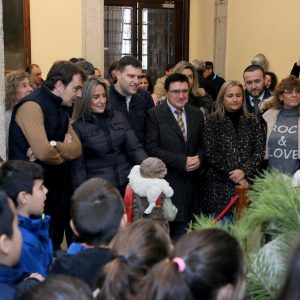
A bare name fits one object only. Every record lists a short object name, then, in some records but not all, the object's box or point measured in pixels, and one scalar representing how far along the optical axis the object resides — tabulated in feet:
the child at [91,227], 6.47
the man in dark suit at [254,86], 16.22
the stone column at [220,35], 31.30
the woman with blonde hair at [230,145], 13.41
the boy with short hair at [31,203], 8.32
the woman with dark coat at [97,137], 12.37
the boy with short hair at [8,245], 5.97
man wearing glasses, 13.64
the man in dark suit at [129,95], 13.93
